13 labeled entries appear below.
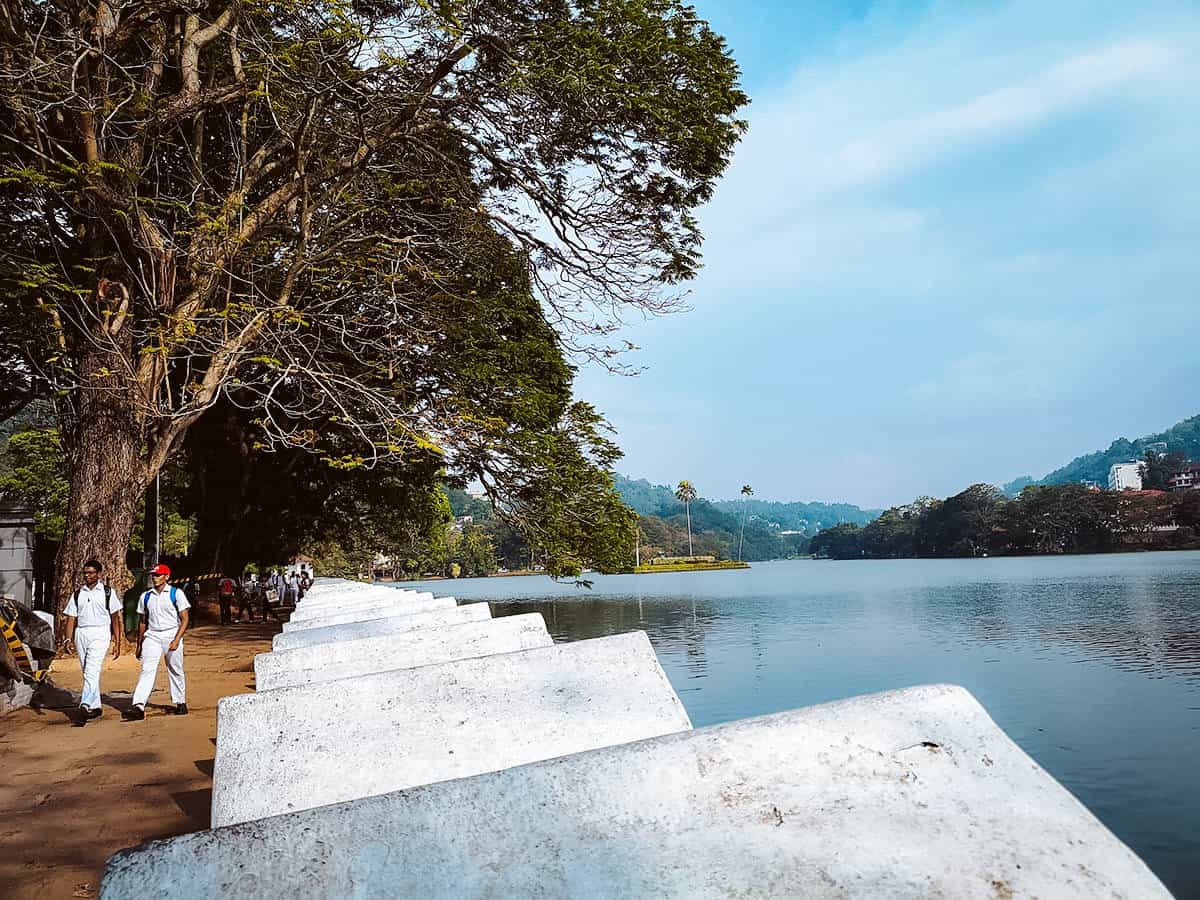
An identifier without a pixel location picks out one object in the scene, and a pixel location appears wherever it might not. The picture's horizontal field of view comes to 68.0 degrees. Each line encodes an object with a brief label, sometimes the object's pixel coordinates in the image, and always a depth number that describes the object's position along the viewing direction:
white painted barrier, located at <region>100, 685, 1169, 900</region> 1.98
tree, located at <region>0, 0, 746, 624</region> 11.52
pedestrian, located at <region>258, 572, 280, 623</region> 24.91
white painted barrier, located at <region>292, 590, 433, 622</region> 9.63
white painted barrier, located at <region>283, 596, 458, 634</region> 8.12
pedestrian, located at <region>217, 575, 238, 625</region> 21.70
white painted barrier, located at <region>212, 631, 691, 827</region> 3.67
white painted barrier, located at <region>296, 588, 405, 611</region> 11.05
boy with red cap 8.70
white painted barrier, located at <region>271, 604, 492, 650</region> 6.38
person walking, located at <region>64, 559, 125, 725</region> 8.70
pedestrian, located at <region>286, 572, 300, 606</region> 27.02
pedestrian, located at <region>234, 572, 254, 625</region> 24.10
